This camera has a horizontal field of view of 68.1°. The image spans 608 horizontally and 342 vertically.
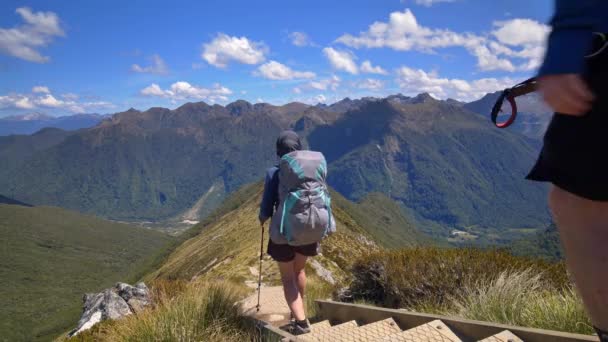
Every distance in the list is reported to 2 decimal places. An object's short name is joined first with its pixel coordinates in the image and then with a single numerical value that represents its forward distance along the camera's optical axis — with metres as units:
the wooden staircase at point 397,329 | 3.88
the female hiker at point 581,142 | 1.88
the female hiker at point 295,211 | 5.60
